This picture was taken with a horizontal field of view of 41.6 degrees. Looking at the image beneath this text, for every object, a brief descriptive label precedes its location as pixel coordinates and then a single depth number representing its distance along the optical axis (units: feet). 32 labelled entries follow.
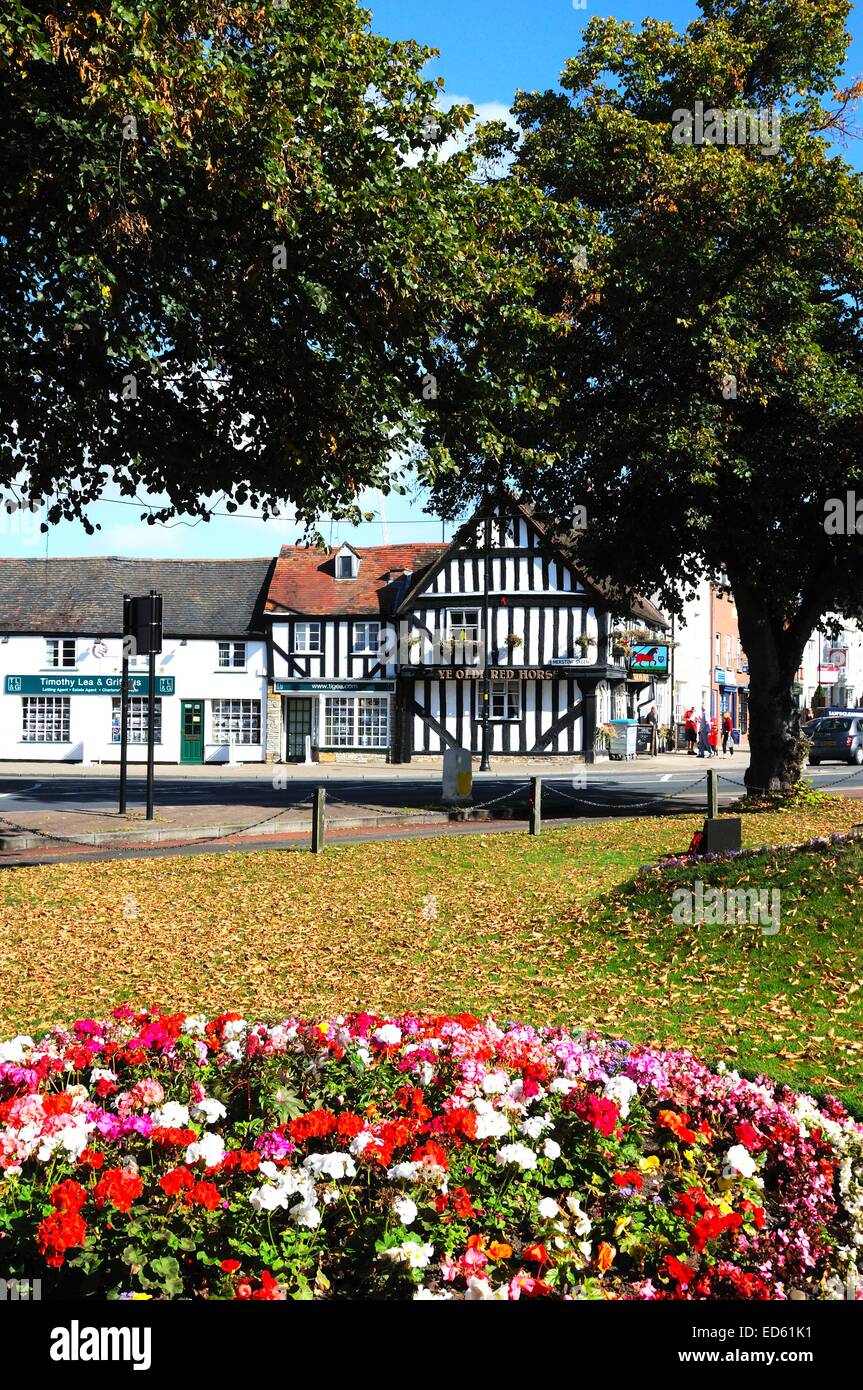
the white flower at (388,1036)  16.66
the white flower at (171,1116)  13.80
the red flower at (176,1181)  11.89
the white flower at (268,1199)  11.87
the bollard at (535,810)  58.34
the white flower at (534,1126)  14.05
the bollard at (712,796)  61.82
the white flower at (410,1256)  11.28
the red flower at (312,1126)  13.28
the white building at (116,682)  145.07
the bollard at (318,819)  51.11
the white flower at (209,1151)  12.77
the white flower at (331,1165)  12.58
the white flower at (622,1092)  15.02
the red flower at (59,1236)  11.02
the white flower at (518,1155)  13.33
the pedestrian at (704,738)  148.46
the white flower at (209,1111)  14.29
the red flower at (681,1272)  11.64
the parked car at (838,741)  132.87
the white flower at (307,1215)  12.01
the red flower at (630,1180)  13.20
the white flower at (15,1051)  15.49
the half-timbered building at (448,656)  138.10
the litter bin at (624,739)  143.13
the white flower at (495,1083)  14.98
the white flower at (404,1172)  12.65
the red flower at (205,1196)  11.74
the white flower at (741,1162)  13.32
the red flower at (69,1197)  11.50
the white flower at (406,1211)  11.87
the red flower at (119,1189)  11.62
